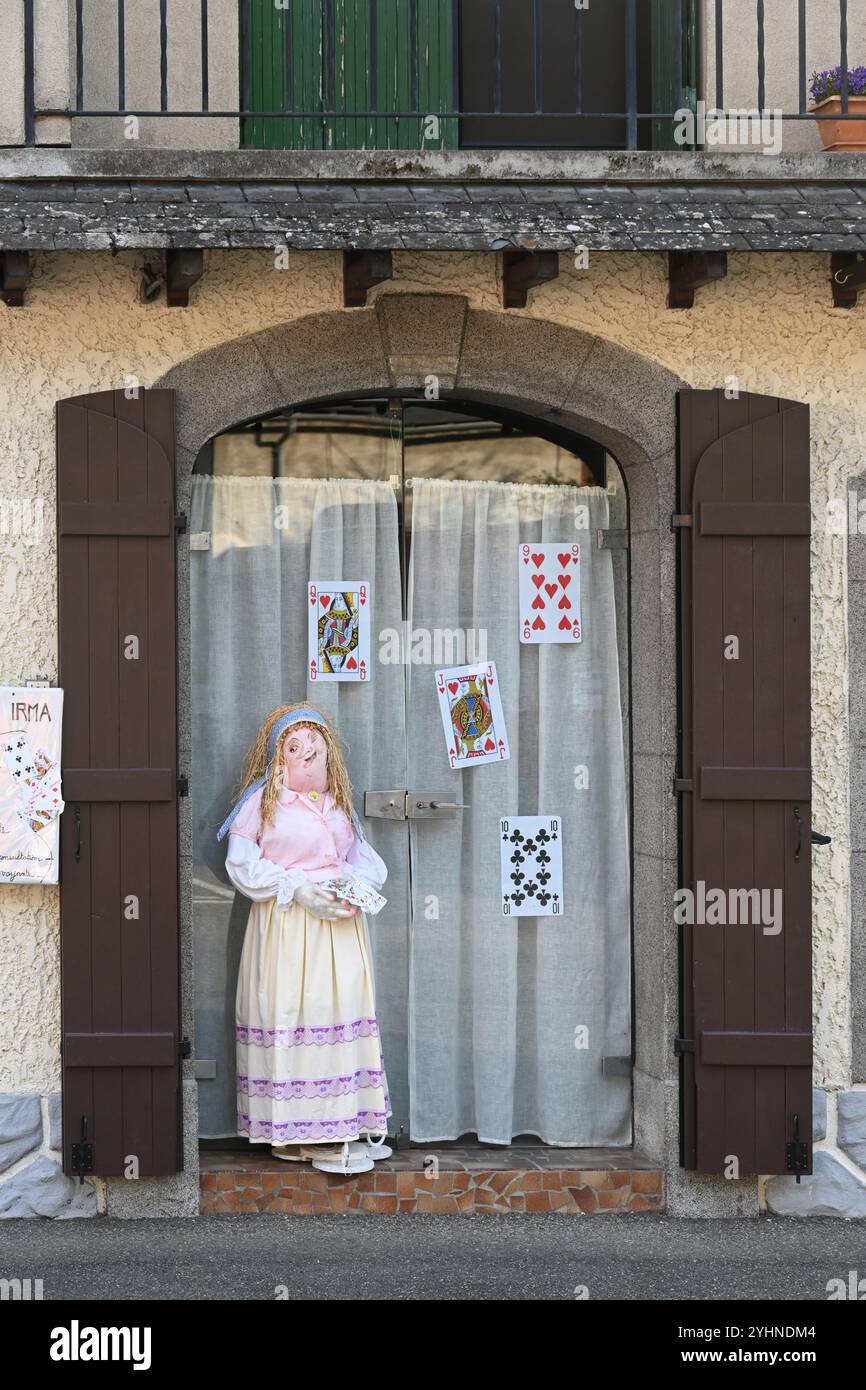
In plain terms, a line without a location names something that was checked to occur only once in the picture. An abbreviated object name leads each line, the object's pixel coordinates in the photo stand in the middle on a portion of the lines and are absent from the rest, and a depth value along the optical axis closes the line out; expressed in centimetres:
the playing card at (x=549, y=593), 669
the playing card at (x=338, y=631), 660
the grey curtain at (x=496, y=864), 670
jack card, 668
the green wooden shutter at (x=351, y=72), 677
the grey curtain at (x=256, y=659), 658
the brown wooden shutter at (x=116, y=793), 610
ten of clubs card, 670
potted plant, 637
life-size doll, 630
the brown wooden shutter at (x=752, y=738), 627
